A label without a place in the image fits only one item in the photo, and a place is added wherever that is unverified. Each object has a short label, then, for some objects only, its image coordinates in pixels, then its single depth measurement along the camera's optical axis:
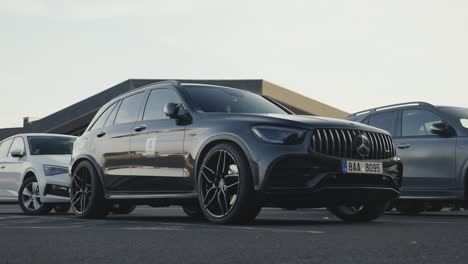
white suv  12.72
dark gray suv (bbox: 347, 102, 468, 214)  10.76
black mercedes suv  7.78
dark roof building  42.66
